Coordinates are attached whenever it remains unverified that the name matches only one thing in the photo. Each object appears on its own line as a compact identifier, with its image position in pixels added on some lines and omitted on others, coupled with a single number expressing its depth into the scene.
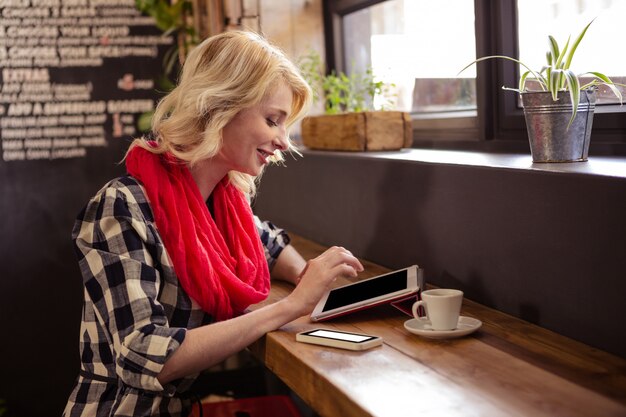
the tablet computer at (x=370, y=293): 1.68
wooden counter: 1.16
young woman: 1.54
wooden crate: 2.55
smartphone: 1.50
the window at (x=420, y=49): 2.60
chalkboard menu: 3.46
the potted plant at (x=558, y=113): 1.67
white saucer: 1.52
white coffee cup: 1.53
